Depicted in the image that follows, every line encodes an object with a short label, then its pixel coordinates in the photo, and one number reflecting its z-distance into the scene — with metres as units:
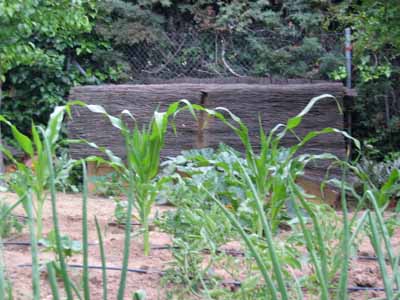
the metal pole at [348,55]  8.22
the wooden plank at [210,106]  6.47
